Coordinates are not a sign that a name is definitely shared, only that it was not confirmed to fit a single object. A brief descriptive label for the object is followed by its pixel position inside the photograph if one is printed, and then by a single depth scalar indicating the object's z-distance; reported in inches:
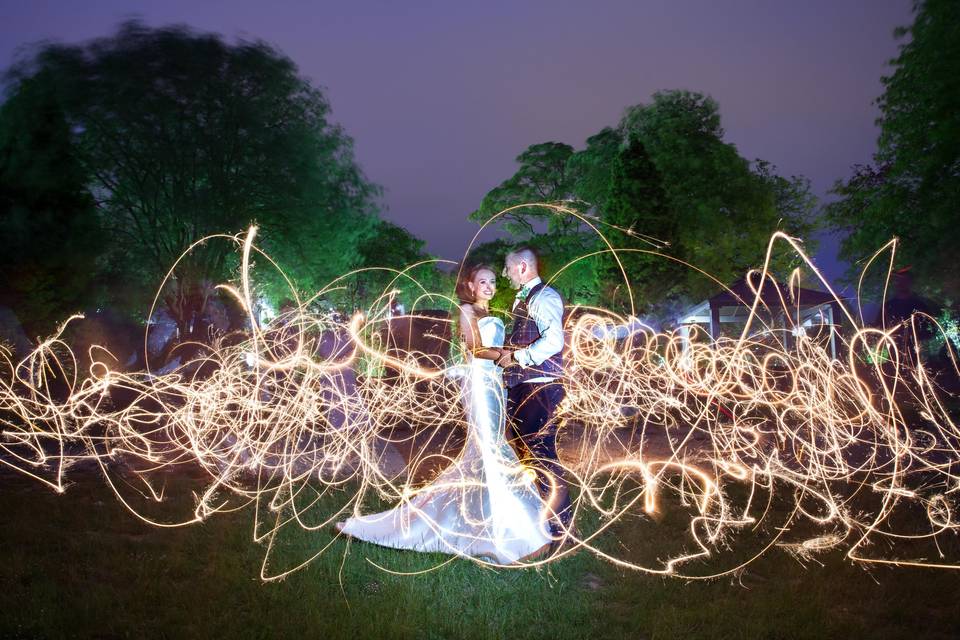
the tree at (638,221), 864.3
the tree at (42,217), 605.9
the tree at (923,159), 621.0
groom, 189.5
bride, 196.4
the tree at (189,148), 731.4
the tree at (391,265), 1728.6
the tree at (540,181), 1238.9
